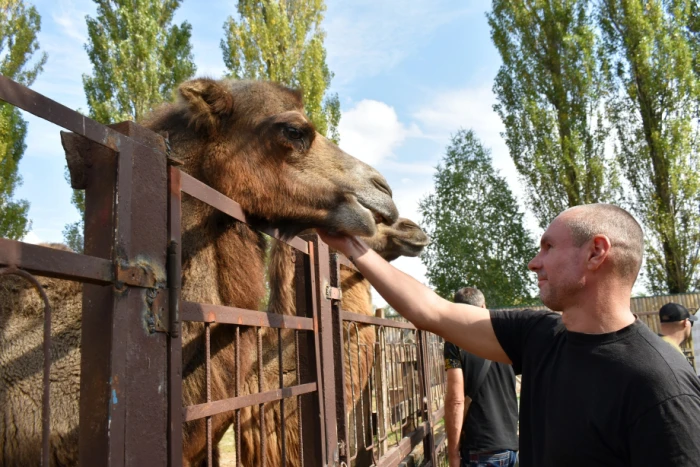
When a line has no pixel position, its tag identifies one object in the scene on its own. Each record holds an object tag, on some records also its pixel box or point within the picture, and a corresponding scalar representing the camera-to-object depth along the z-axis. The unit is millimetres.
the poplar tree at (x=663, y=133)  21984
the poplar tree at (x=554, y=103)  23406
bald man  1961
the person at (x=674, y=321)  6012
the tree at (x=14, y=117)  15099
